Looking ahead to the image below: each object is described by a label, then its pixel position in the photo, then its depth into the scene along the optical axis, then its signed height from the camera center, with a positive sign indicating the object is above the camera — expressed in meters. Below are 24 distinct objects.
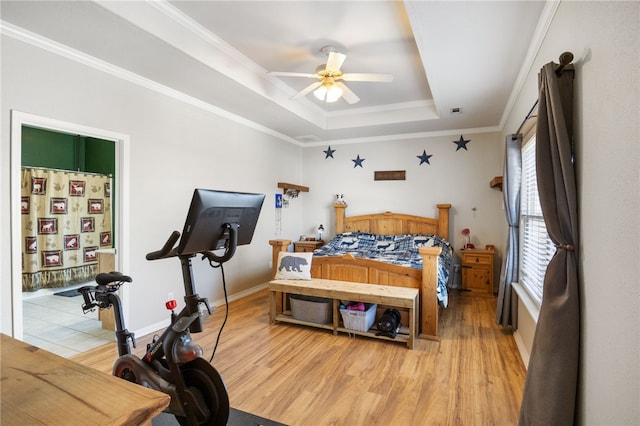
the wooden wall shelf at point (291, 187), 5.38 +0.39
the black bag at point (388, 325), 3.00 -1.07
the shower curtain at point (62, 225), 4.49 -0.28
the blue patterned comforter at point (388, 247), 4.07 -0.54
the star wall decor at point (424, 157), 5.38 +0.90
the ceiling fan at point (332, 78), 2.85 +1.23
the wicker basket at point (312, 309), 3.32 -1.03
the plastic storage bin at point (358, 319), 3.08 -1.05
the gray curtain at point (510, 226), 3.16 -0.14
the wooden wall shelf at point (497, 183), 4.27 +0.40
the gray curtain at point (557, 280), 1.41 -0.31
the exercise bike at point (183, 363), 1.64 -0.84
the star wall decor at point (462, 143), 5.14 +1.10
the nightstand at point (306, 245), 5.52 -0.62
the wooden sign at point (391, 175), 5.51 +0.62
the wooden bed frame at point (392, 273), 3.09 -0.67
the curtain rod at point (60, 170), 4.59 +0.56
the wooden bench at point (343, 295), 2.94 -0.83
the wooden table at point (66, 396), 0.51 -0.33
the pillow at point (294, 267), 3.51 -0.62
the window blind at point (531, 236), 2.40 -0.20
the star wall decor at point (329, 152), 6.00 +1.08
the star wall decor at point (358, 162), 5.81 +0.88
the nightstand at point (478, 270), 4.70 -0.86
